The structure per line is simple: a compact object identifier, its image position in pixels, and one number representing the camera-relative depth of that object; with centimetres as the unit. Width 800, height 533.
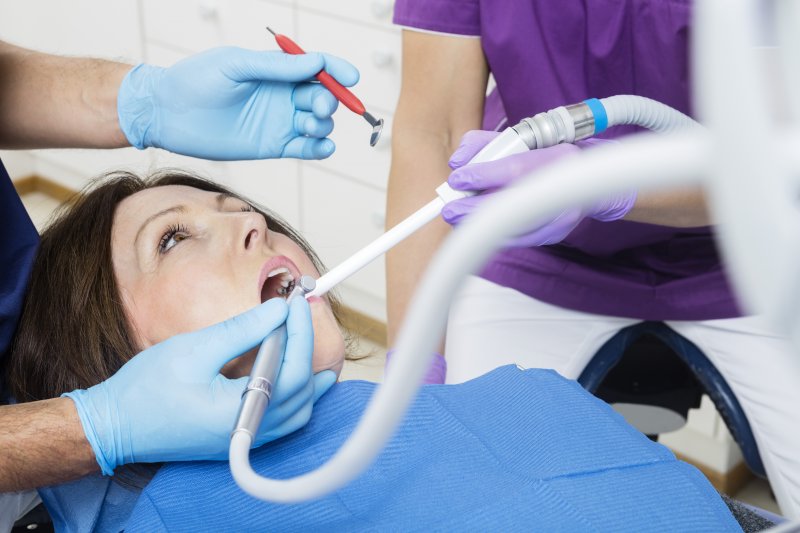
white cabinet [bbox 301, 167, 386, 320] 269
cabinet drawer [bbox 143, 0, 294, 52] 266
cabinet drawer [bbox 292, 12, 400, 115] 243
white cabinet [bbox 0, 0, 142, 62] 311
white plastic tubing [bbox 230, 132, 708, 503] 40
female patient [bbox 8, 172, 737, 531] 98
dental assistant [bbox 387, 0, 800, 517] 147
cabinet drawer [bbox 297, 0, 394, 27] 237
